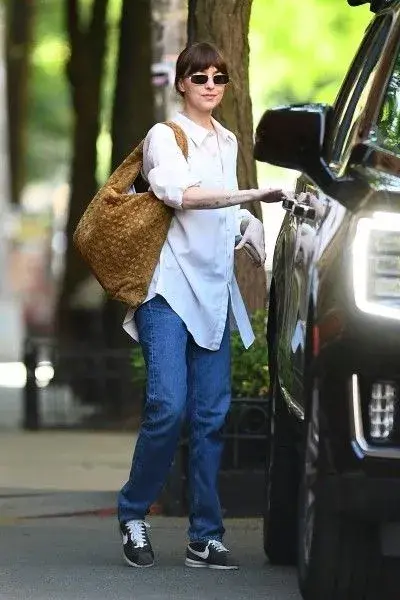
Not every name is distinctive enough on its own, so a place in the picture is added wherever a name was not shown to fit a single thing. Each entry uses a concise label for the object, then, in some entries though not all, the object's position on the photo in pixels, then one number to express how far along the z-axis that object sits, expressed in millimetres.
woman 13513
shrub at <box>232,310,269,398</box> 17275
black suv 9507
